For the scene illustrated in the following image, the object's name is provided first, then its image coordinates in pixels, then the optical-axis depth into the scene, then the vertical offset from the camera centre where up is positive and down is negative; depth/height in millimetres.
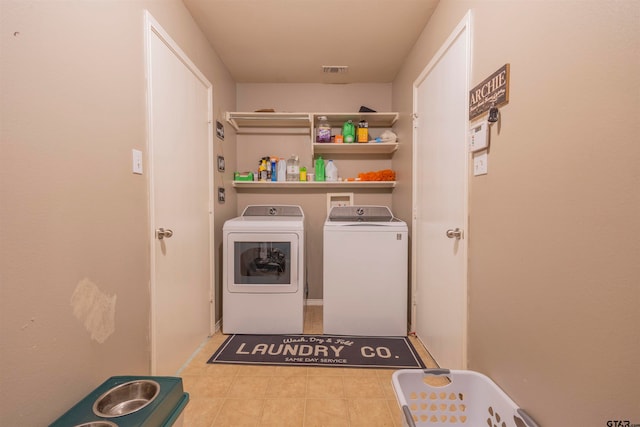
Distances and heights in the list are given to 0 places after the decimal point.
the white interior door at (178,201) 1548 +51
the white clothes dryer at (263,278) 2373 -589
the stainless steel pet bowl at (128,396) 1060 -737
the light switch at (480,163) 1329 +226
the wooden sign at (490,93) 1169 +531
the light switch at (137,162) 1375 +233
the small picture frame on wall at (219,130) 2510 +717
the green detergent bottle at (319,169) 2959 +420
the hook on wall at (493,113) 1221 +418
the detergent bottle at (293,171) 2951 +396
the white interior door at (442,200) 1549 +61
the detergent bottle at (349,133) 2818 +771
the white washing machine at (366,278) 2338 -573
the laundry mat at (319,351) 1979 -1074
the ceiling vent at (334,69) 2717 +1380
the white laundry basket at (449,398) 1249 -869
